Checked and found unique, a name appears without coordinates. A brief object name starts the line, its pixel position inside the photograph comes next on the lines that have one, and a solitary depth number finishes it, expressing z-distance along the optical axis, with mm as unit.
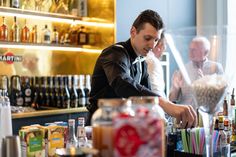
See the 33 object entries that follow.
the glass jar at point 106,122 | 804
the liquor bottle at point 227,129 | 1667
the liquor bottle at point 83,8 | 4266
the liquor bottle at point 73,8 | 4266
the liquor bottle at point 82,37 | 4309
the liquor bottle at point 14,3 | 3793
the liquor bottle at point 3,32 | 3731
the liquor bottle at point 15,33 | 3826
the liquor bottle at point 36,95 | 3923
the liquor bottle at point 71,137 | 1400
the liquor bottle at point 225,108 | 2062
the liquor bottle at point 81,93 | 4012
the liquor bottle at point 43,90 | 3975
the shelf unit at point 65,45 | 3947
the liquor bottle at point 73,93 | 3963
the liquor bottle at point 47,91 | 3979
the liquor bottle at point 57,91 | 3951
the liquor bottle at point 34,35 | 4008
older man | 1371
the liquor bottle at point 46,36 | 4102
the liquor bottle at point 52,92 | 3973
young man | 1555
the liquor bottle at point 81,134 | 1370
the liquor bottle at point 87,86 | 4090
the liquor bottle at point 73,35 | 4340
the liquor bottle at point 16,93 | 3760
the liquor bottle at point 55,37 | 4215
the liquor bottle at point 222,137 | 1545
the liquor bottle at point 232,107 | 2209
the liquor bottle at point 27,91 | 3836
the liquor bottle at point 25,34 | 3916
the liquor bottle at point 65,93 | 3918
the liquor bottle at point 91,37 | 4258
